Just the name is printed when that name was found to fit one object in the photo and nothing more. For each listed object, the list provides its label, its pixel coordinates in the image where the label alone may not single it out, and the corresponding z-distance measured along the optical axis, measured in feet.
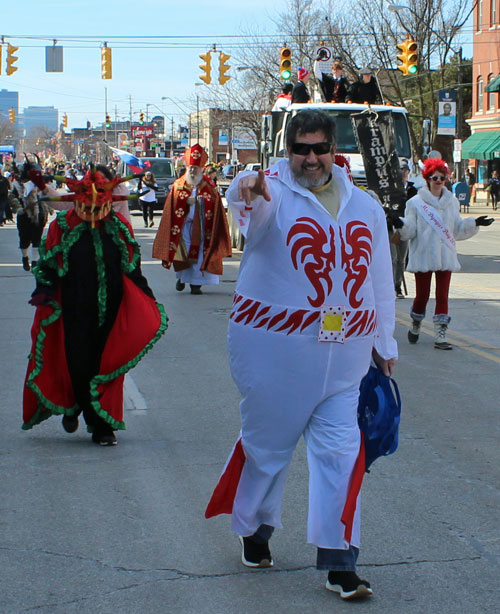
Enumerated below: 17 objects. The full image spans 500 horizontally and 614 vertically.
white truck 60.95
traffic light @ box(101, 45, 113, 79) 106.32
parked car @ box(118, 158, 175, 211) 132.36
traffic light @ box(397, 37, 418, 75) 90.58
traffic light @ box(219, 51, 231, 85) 101.73
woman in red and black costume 21.48
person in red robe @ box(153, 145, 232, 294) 48.93
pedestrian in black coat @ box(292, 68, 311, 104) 65.00
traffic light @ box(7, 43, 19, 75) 101.09
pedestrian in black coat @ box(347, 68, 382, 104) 63.82
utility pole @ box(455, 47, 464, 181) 151.02
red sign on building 378.57
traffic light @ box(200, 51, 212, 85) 102.16
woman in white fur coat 33.88
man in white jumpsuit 13.53
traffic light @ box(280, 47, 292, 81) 98.01
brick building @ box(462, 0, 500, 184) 161.48
